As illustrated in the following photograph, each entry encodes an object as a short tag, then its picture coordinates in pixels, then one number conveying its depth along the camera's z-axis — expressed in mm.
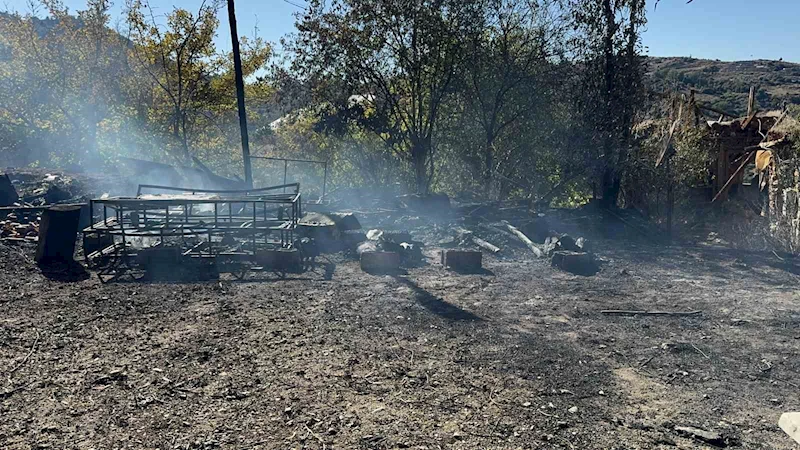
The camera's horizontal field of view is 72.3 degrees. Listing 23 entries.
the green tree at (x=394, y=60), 16172
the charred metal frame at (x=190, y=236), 9109
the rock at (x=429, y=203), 14548
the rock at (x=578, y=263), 9375
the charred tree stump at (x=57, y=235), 9414
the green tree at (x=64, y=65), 22875
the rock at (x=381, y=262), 9315
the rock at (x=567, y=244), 10305
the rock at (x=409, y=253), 10184
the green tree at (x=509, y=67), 16000
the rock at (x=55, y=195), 13984
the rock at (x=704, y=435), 3859
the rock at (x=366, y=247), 10253
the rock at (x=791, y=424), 3792
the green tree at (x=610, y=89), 14398
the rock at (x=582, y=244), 10675
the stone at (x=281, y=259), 9156
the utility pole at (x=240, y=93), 15297
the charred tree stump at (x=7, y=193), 13336
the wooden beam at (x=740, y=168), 13045
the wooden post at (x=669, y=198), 12438
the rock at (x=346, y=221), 11858
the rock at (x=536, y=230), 11914
